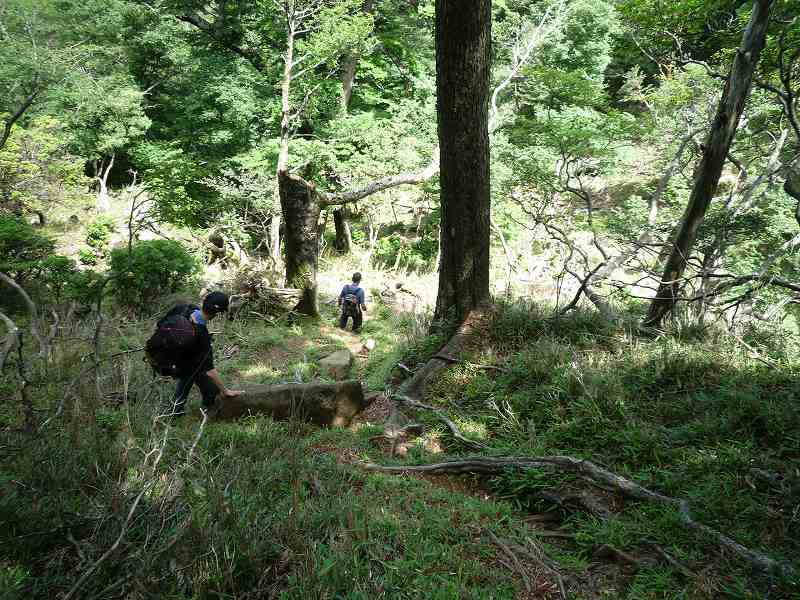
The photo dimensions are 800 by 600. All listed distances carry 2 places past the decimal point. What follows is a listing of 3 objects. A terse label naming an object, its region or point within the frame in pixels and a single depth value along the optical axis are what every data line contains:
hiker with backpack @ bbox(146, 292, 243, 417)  4.36
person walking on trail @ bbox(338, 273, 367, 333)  9.85
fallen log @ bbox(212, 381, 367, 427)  4.52
